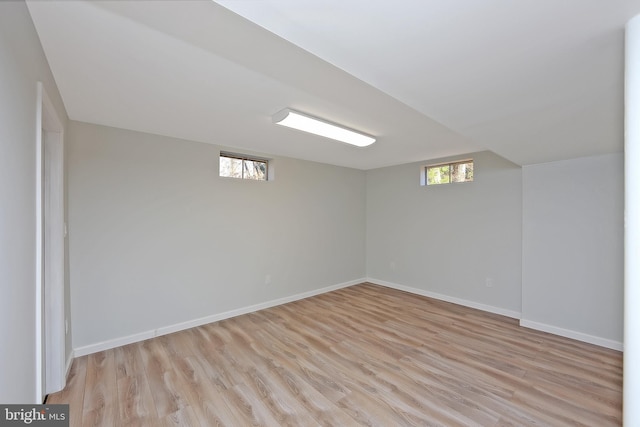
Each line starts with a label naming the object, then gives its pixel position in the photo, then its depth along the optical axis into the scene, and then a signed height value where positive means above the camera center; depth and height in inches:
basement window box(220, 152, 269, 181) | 149.0 +27.3
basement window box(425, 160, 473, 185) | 169.0 +26.8
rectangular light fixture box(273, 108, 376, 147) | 95.2 +34.1
